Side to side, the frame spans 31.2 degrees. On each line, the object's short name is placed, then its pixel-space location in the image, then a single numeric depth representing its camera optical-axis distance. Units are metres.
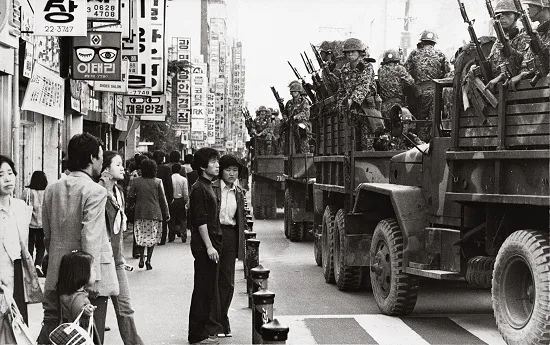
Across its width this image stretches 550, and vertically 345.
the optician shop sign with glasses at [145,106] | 29.38
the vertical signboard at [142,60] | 22.47
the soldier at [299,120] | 22.36
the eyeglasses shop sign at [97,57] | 18.00
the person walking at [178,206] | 20.47
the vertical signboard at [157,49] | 24.94
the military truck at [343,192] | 12.61
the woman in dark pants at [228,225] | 9.17
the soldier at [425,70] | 13.77
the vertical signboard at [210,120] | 70.94
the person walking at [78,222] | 6.47
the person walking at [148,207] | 15.34
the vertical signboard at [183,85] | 44.85
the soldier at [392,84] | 13.95
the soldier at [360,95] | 13.20
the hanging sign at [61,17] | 14.49
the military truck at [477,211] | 7.52
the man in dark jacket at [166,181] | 20.00
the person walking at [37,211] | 12.88
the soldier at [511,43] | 8.20
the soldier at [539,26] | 7.61
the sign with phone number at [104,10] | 16.94
